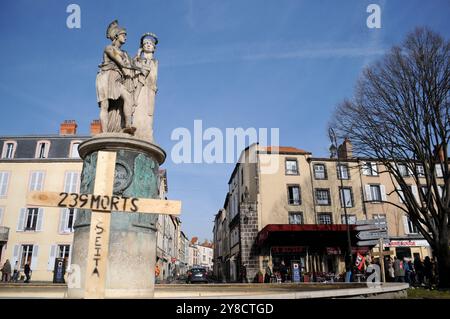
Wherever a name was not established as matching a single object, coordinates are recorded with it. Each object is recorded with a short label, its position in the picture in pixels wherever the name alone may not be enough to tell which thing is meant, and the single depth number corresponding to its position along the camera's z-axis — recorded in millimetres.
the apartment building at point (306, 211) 27484
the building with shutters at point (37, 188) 28688
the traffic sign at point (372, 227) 10000
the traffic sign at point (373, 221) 10076
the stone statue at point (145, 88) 7046
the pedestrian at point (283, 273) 22842
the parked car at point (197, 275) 27403
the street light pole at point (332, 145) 17572
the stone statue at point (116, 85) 6422
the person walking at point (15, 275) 25234
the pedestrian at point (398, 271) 14406
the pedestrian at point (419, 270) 17656
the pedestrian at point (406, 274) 17028
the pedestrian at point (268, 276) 22422
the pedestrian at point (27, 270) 23181
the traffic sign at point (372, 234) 9844
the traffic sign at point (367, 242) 9828
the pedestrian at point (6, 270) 21552
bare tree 13352
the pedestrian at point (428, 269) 16411
